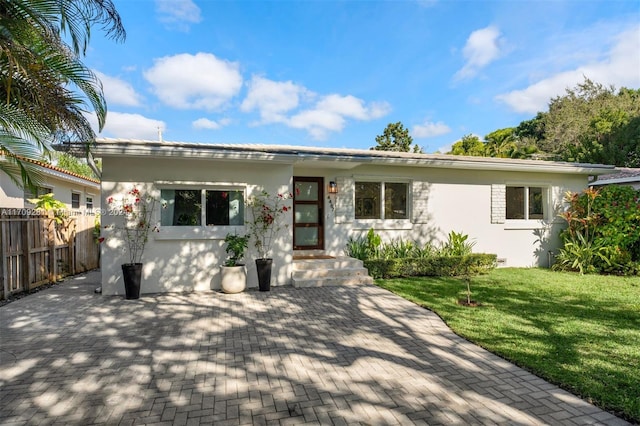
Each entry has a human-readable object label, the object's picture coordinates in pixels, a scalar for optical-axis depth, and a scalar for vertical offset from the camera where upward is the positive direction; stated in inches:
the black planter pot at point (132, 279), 282.2 -56.8
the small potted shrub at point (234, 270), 299.4 -52.3
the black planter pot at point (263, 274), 311.7 -58.2
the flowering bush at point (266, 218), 326.3 -7.0
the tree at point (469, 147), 1251.2 +245.1
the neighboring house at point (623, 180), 495.8 +44.5
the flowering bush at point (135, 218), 299.6 -5.8
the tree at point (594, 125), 874.8 +255.8
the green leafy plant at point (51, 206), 364.5 +6.6
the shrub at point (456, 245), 408.8 -44.1
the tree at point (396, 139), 1569.9 +333.7
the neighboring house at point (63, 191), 440.8 +35.9
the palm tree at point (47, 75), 161.5 +72.7
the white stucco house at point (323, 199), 303.3 +13.3
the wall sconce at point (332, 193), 388.5 +20.0
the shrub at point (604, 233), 391.5 -28.5
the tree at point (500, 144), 1180.2 +240.4
